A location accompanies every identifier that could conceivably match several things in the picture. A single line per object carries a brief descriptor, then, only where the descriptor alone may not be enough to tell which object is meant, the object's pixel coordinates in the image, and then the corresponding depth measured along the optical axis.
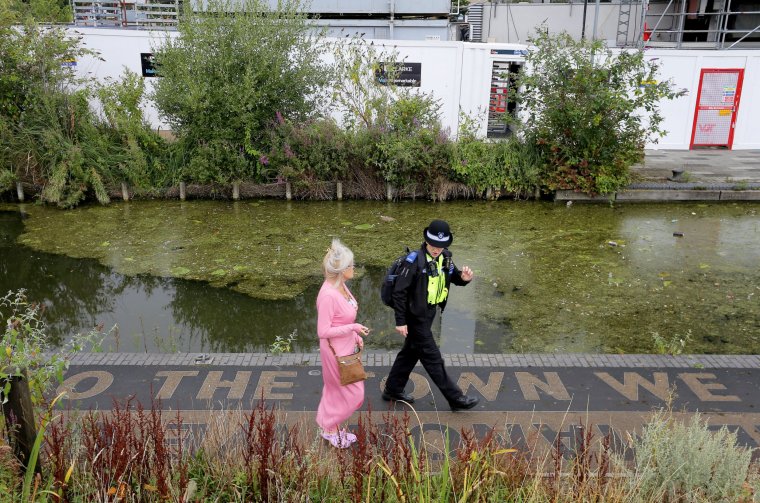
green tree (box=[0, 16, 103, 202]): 12.69
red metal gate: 16.77
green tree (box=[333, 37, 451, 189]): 12.95
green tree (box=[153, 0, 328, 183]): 12.65
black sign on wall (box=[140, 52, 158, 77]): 15.38
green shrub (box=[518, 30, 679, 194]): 12.33
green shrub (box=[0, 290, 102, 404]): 3.65
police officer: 5.12
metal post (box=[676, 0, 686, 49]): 17.30
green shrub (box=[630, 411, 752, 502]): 3.78
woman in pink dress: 4.64
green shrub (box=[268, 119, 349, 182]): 12.99
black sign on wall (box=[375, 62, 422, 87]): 14.33
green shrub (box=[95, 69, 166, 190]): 13.11
